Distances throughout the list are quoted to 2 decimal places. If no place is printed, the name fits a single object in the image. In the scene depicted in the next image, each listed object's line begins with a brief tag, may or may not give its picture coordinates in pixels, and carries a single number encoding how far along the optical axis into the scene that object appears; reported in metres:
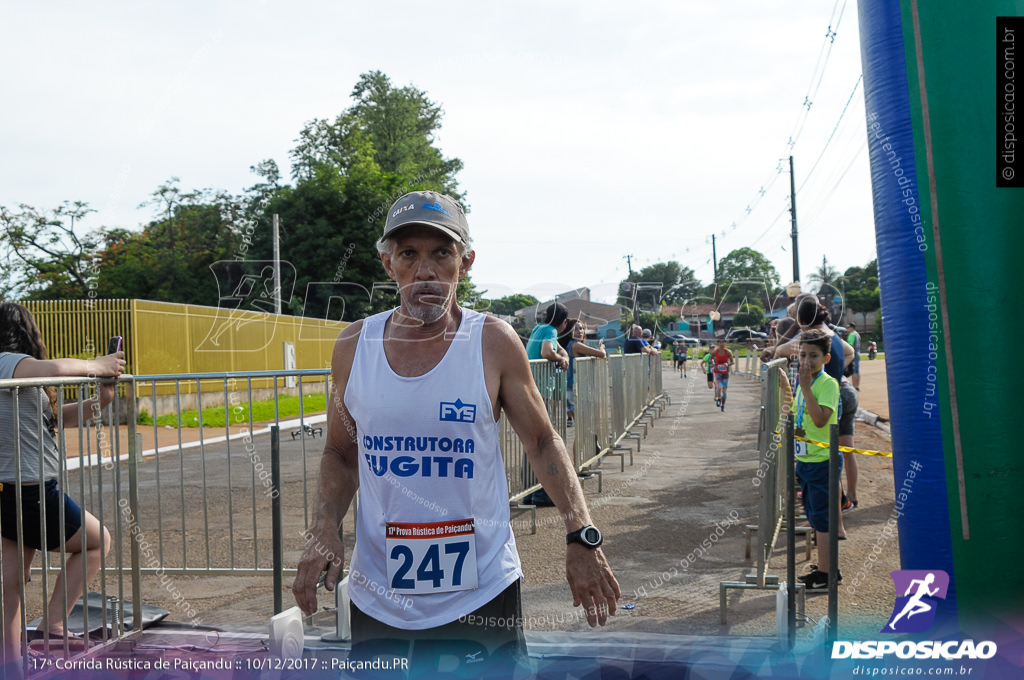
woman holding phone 3.61
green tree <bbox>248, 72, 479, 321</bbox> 36.47
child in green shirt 5.01
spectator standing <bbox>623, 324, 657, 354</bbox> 16.16
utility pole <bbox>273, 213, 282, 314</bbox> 29.92
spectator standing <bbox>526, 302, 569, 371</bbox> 8.00
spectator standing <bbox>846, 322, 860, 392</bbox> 14.47
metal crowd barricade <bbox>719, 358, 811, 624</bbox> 4.60
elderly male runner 2.23
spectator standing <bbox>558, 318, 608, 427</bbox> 8.93
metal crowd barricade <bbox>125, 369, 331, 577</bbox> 5.52
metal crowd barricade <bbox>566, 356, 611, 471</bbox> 8.80
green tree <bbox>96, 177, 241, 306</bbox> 35.69
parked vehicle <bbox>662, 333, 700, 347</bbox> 29.78
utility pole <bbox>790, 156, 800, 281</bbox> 29.49
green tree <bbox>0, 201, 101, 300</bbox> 29.77
